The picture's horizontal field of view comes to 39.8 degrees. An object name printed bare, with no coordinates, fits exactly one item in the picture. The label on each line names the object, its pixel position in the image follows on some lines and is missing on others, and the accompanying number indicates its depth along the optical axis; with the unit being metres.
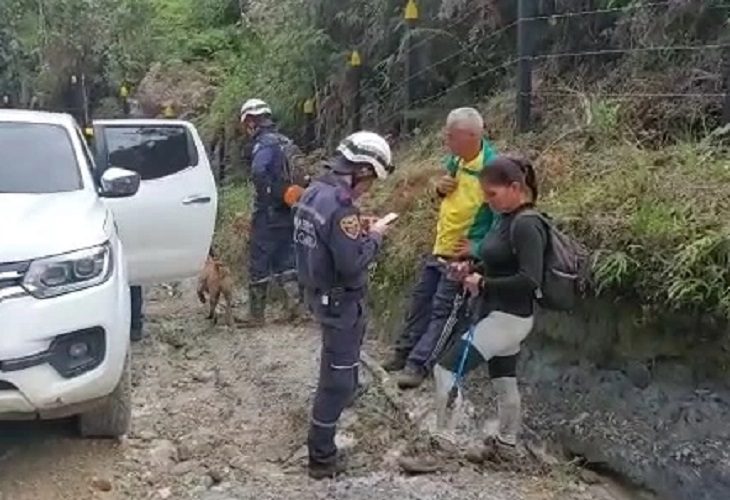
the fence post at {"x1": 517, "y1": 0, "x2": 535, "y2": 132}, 7.25
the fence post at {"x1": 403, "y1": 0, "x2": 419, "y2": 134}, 9.54
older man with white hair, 5.36
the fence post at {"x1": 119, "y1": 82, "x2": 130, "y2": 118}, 20.42
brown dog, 8.20
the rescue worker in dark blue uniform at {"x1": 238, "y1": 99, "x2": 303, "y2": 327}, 7.86
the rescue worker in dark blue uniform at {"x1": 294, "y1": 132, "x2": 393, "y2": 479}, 4.41
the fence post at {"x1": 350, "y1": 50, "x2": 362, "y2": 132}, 11.24
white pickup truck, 4.28
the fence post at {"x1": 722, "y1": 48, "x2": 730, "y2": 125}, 5.90
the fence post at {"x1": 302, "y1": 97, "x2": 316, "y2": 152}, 12.79
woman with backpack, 4.36
